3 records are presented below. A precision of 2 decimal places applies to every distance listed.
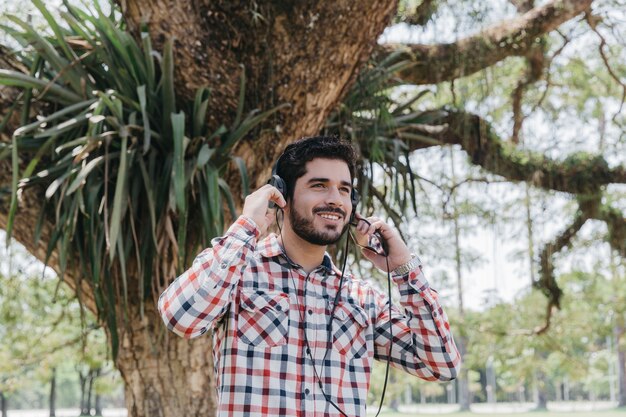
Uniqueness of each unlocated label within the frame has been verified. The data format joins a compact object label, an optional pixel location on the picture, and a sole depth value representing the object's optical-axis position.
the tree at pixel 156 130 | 3.02
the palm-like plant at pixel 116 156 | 2.97
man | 1.53
